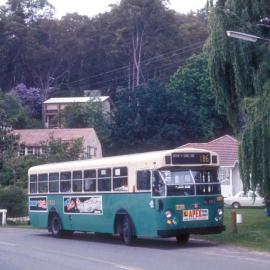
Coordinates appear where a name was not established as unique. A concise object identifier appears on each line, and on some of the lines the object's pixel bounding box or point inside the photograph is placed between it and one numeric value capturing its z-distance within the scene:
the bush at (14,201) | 43.16
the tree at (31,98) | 84.94
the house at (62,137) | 64.94
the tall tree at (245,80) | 23.77
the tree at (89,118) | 74.00
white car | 47.65
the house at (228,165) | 54.22
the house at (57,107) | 80.31
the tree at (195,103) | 66.94
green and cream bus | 22.30
